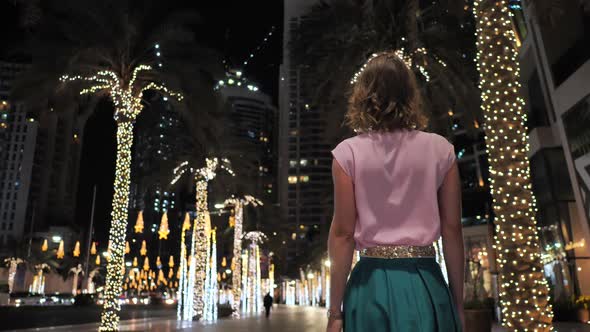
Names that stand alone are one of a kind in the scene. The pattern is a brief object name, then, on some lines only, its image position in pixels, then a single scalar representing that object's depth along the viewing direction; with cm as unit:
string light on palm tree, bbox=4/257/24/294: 6818
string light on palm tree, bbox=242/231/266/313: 4106
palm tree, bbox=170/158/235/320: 2567
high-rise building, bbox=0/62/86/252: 12425
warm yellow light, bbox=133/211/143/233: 2900
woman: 204
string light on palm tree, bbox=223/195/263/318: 3353
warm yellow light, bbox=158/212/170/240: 2683
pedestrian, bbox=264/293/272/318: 3391
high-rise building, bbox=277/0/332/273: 13600
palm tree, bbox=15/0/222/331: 1564
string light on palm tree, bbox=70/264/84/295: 7959
